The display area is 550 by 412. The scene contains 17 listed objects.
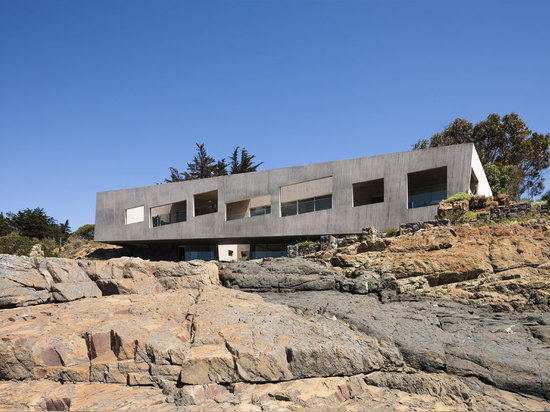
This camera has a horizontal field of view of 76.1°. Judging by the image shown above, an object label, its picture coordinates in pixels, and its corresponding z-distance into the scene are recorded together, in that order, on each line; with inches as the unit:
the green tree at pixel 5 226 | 1401.3
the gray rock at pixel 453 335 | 243.1
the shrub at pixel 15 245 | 1032.8
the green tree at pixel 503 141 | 1443.2
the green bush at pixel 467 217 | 517.2
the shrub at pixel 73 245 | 1264.3
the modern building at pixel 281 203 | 721.0
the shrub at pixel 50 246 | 1102.0
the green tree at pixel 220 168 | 1578.5
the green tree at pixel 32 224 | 1449.3
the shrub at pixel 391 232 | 554.3
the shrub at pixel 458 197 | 628.7
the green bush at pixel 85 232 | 1565.3
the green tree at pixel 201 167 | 1589.6
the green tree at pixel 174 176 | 1666.1
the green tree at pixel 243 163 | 1542.8
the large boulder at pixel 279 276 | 408.5
